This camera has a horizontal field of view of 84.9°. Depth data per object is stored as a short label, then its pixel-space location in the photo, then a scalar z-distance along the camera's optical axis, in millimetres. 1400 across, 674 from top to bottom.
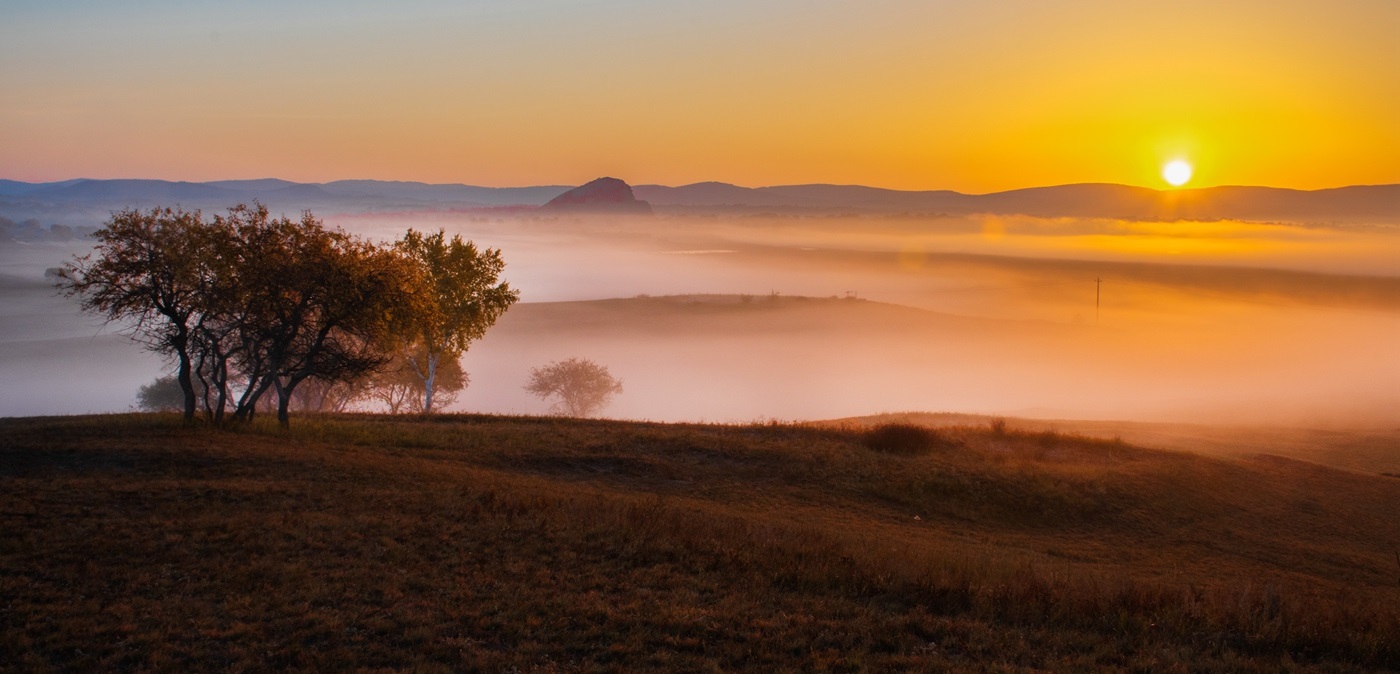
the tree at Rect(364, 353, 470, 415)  68000
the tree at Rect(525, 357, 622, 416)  95812
